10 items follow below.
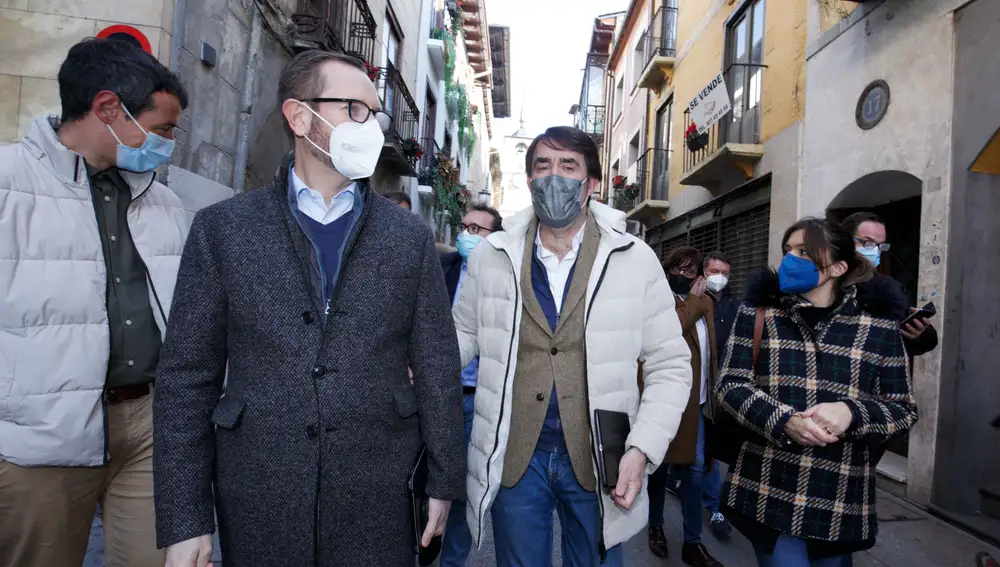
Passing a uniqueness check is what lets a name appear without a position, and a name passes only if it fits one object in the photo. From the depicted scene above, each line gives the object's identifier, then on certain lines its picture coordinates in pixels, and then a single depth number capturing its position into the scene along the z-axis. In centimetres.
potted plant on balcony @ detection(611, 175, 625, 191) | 1905
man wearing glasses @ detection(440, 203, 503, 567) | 319
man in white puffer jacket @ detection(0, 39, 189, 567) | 189
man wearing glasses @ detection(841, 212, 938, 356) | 384
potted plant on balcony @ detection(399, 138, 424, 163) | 1236
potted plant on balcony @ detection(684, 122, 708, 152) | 1189
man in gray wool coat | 162
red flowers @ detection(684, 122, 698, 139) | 1198
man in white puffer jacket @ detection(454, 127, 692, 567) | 221
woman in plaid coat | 242
